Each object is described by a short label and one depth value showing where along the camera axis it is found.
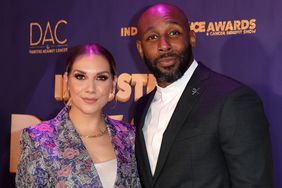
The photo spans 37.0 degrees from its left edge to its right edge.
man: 1.90
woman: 2.00
